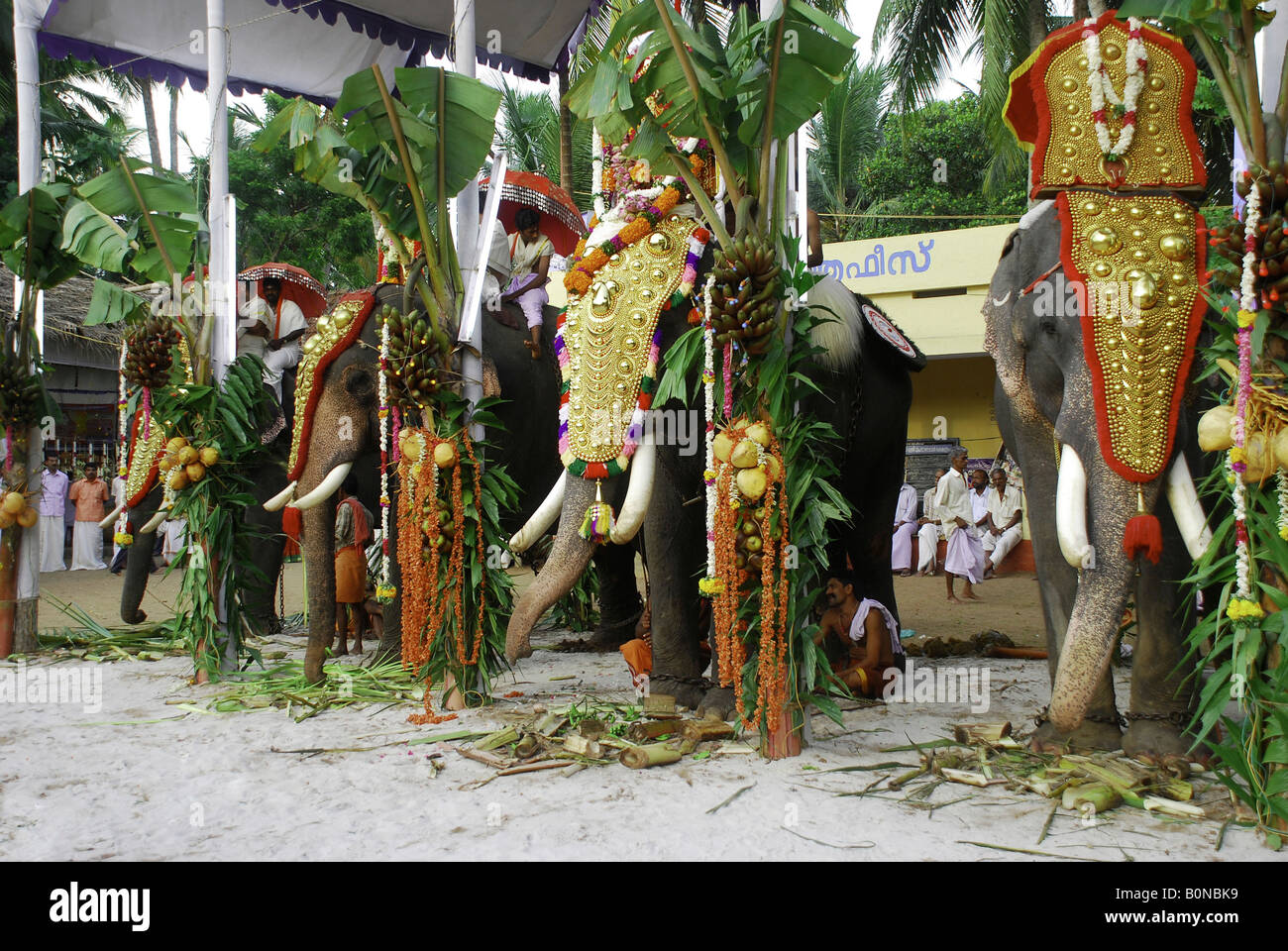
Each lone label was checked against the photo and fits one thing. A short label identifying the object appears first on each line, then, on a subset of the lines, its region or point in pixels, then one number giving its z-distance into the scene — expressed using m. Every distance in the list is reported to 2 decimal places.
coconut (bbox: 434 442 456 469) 5.36
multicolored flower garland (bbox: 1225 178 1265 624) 3.40
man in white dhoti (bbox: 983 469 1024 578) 13.12
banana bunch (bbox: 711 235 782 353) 4.25
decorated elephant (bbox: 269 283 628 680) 5.82
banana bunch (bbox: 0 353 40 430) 7.57
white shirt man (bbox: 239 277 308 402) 8.66
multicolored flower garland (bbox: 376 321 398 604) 5.39
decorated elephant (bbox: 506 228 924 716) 4.84
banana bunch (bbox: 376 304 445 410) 5.33
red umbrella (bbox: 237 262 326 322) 9.44
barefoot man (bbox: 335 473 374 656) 7.38
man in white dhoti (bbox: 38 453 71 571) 16.73
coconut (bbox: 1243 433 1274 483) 3.38
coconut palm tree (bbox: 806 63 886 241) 24.52
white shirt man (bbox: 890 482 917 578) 14.39
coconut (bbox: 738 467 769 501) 4.24
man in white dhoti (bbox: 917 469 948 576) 14.23
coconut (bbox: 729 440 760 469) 4.26
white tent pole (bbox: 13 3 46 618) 7.70
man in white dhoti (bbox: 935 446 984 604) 11.36
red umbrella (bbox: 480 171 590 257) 8.23
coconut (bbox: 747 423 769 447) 4.32
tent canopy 8.80
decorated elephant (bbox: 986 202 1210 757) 3.62
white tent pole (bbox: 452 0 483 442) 5.61
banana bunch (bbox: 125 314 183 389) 6.88
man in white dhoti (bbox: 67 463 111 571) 16.77
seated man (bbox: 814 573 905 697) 5.68
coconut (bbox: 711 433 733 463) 4.34
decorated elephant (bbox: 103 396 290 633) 7.88
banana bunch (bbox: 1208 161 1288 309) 3.43
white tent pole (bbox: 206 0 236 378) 6.85
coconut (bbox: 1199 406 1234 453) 3.45
